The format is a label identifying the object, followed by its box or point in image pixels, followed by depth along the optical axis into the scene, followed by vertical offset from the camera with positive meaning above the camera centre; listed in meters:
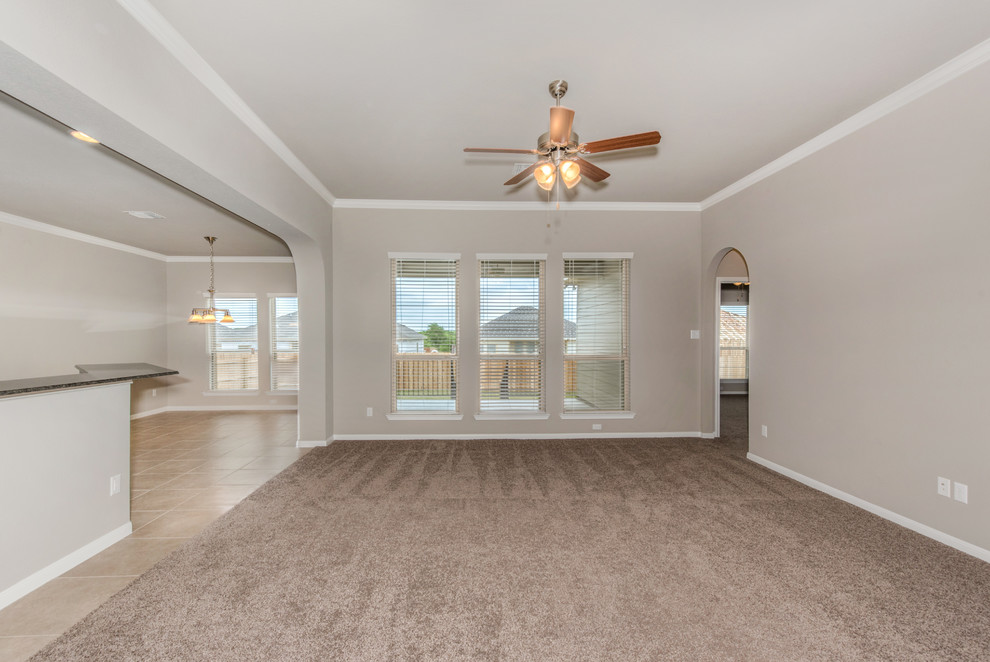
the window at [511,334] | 5.24 +0.00
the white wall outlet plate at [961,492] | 2.52 -0.98
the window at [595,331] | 5.28 +0.04
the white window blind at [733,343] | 9.03 -0.19
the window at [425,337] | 5.21 -0.04
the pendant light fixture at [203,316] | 6.01 +0.25
